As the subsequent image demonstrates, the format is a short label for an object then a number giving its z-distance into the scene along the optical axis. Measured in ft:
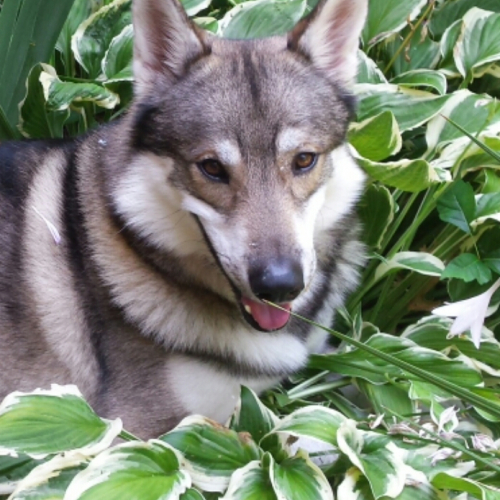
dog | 5.46
